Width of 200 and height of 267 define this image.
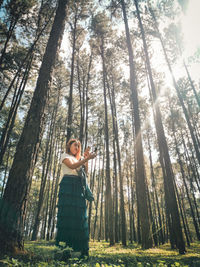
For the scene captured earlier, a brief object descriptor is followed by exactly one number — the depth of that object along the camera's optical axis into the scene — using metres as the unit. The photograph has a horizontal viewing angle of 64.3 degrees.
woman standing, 2.27
